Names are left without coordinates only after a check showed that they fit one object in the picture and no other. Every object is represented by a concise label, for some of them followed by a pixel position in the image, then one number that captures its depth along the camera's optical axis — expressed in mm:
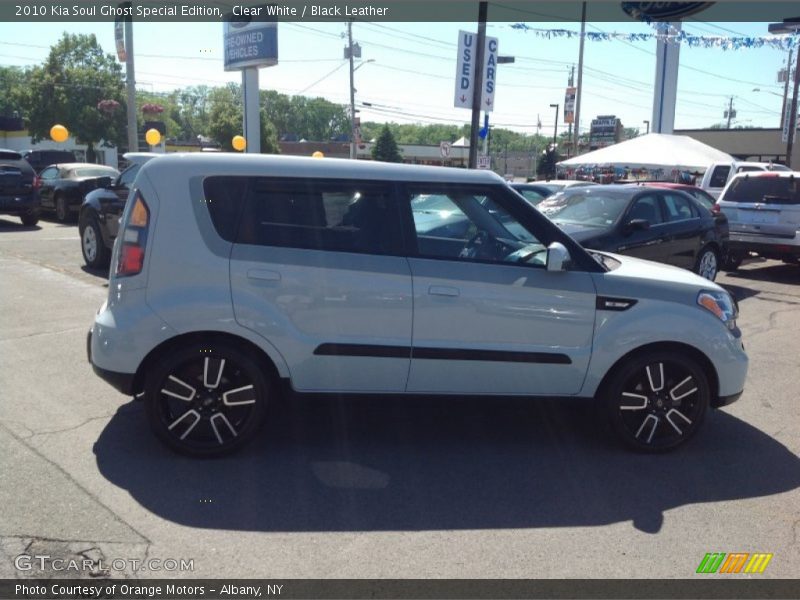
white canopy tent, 21531
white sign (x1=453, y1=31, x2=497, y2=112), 16062
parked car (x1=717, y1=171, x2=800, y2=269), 12211
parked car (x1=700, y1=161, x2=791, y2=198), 19375
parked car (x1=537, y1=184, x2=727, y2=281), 9000
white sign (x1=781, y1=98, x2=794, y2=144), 35862
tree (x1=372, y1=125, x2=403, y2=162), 56625
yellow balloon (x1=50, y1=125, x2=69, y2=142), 29039
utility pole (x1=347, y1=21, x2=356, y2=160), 42081
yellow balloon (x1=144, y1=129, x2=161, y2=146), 25531
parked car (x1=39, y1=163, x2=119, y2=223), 17047
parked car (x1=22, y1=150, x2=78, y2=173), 37594
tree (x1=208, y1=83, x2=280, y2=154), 63750
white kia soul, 4180
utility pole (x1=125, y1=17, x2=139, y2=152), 24766
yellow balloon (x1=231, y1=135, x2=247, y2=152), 22241
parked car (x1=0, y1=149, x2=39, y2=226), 15625
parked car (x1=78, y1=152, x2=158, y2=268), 9898
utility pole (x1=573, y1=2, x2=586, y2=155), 33478
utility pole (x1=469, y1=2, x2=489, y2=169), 15578
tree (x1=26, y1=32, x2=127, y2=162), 50469
